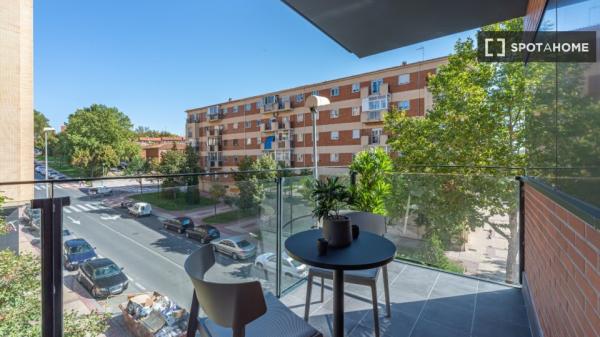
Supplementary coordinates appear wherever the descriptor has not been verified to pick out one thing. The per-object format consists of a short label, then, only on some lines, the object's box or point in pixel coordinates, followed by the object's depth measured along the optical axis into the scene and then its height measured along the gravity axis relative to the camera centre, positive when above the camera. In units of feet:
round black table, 4.75 -1.61
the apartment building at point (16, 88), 39.11 +11.47
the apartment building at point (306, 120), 52.21 +11.26
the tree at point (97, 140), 88.99 +8.55
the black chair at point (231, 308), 3.54 -1.81
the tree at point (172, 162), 73.20 +1.05
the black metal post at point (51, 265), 4.56 -1.62
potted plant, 5.58 -0.98
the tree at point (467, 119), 28.60 +5.21
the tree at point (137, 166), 89.51 -0.01
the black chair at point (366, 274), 6.50 -2.59
